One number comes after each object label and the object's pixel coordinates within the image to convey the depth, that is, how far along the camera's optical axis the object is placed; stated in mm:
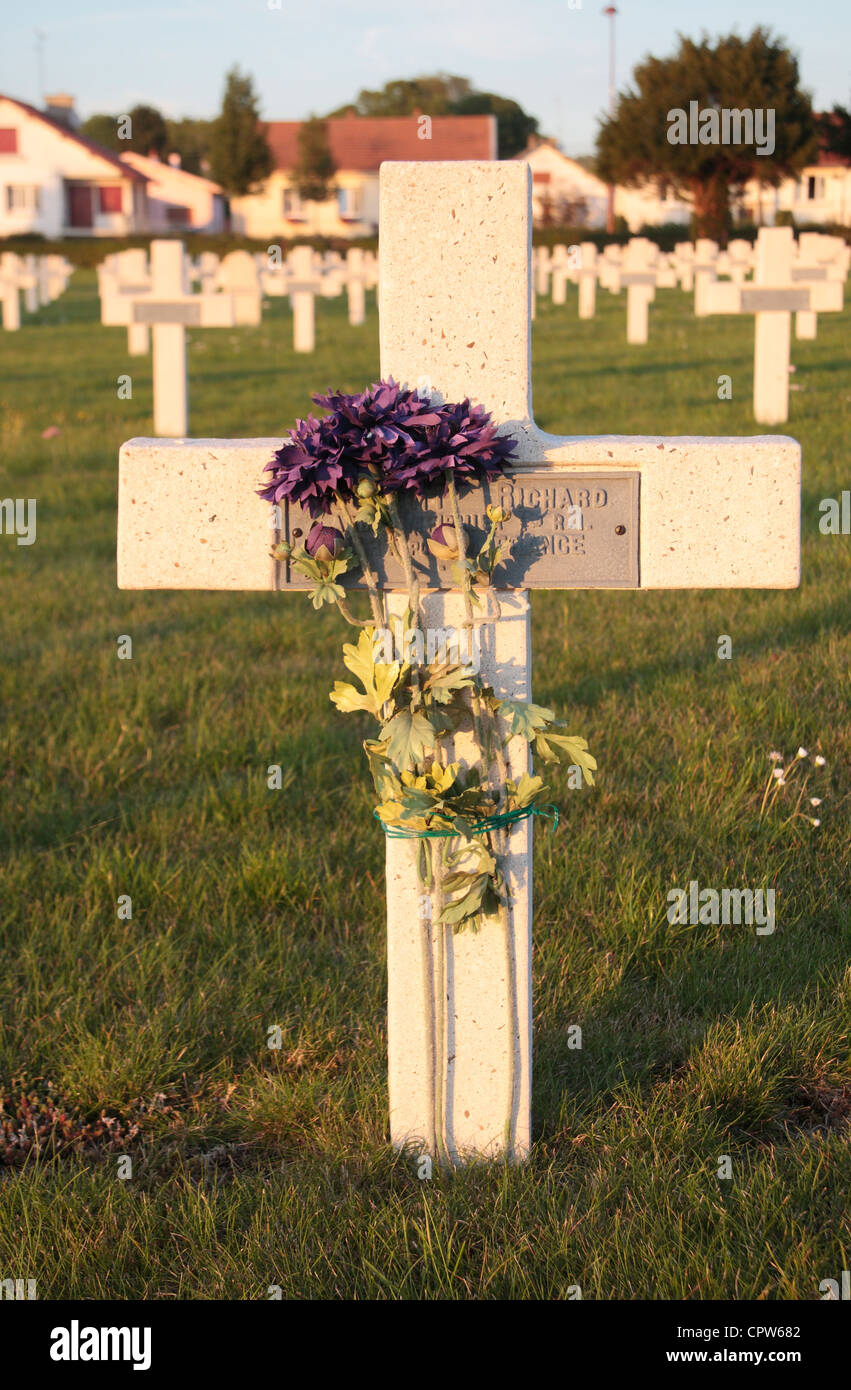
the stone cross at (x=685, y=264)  23266
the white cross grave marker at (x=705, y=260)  15967
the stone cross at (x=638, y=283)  15555
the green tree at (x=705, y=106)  44500
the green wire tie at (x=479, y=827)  2434
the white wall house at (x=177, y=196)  68188
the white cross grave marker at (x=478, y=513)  2379
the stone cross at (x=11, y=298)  20812
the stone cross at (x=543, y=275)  26380
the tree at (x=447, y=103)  78375
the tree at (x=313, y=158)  64438
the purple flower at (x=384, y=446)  2264
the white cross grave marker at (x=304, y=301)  15891
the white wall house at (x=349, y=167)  66688
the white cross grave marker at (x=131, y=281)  10508
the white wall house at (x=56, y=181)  57750
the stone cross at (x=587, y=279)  19953
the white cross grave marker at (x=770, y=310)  9227
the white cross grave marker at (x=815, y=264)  11234
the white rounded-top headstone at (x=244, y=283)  17159
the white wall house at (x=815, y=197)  53500
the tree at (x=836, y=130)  46775
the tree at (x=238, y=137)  62625
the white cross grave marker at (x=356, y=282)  20094
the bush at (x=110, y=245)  45250
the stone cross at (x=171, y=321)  9570
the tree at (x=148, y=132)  75250
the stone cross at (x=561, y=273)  23570
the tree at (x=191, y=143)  74938
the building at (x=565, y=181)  64875
